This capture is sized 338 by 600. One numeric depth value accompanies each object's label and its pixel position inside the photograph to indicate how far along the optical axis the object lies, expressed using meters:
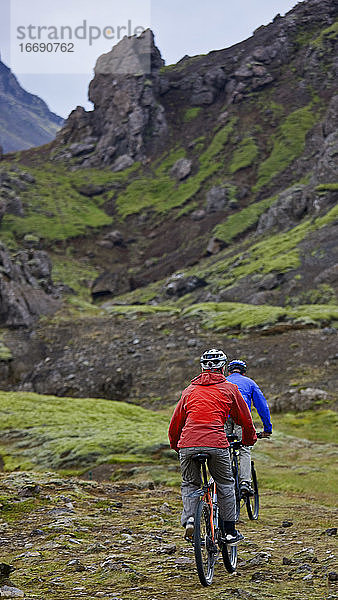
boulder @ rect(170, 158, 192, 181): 147.88
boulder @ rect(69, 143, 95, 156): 176.88
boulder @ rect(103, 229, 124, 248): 130.12
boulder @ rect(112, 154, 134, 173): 164.00
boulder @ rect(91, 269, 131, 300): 107.81
